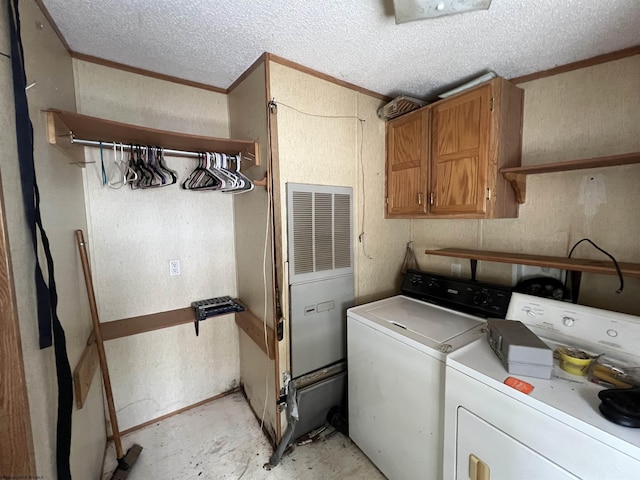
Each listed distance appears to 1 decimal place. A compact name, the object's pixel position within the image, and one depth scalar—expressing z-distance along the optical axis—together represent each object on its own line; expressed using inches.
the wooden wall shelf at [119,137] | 46.1
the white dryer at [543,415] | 29.6
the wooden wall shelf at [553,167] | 46.1
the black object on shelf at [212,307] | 73.8
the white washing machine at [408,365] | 49.6
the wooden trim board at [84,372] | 45.1
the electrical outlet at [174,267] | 76.9
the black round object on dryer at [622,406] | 29.0
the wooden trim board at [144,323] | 65.1
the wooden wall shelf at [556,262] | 47.2
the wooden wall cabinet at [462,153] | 58.9
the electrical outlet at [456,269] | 79.0
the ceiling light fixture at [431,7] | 40.4
